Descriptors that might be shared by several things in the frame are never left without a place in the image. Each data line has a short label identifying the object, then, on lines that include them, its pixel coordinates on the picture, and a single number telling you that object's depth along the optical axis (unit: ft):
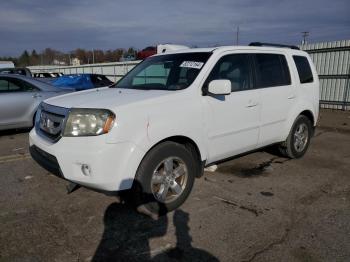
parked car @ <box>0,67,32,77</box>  45.65
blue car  52.92
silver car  22.98
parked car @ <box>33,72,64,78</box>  72.79
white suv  10.03
